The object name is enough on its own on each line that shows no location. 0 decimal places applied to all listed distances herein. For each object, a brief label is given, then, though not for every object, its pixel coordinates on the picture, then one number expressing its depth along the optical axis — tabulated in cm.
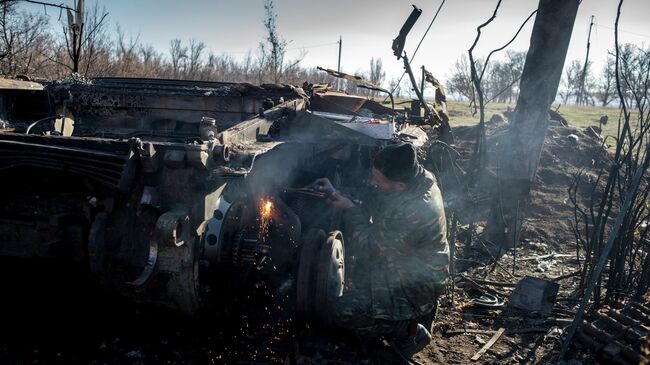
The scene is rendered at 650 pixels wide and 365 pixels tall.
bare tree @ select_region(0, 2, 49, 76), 1157
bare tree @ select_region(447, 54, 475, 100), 2729
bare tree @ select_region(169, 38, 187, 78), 2727
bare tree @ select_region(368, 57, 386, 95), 4371
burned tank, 307
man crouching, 352
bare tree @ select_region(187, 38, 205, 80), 2723
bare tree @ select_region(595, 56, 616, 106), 4643
